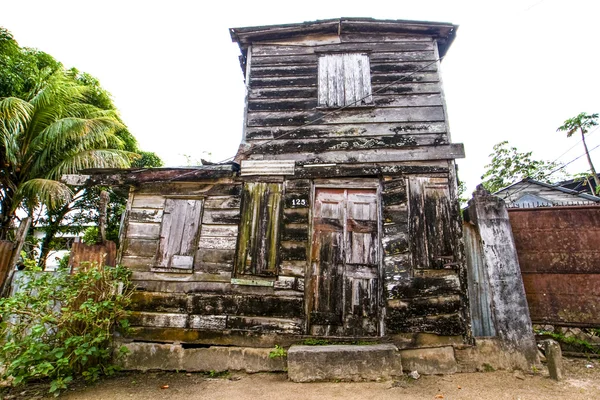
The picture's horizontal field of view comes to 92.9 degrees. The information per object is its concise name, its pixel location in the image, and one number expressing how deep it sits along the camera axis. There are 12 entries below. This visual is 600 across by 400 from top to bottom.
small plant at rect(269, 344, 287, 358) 3.97
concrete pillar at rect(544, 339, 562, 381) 3.45
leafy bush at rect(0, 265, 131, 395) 3.45
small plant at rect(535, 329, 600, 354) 4.18
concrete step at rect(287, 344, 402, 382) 3.62
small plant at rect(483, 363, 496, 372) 3.81
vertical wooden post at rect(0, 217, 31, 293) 5.16
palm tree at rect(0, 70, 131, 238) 7.94
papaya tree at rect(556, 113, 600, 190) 17.09
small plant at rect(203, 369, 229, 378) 4.02
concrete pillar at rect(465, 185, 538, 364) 3.84
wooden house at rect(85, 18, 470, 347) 4.32
